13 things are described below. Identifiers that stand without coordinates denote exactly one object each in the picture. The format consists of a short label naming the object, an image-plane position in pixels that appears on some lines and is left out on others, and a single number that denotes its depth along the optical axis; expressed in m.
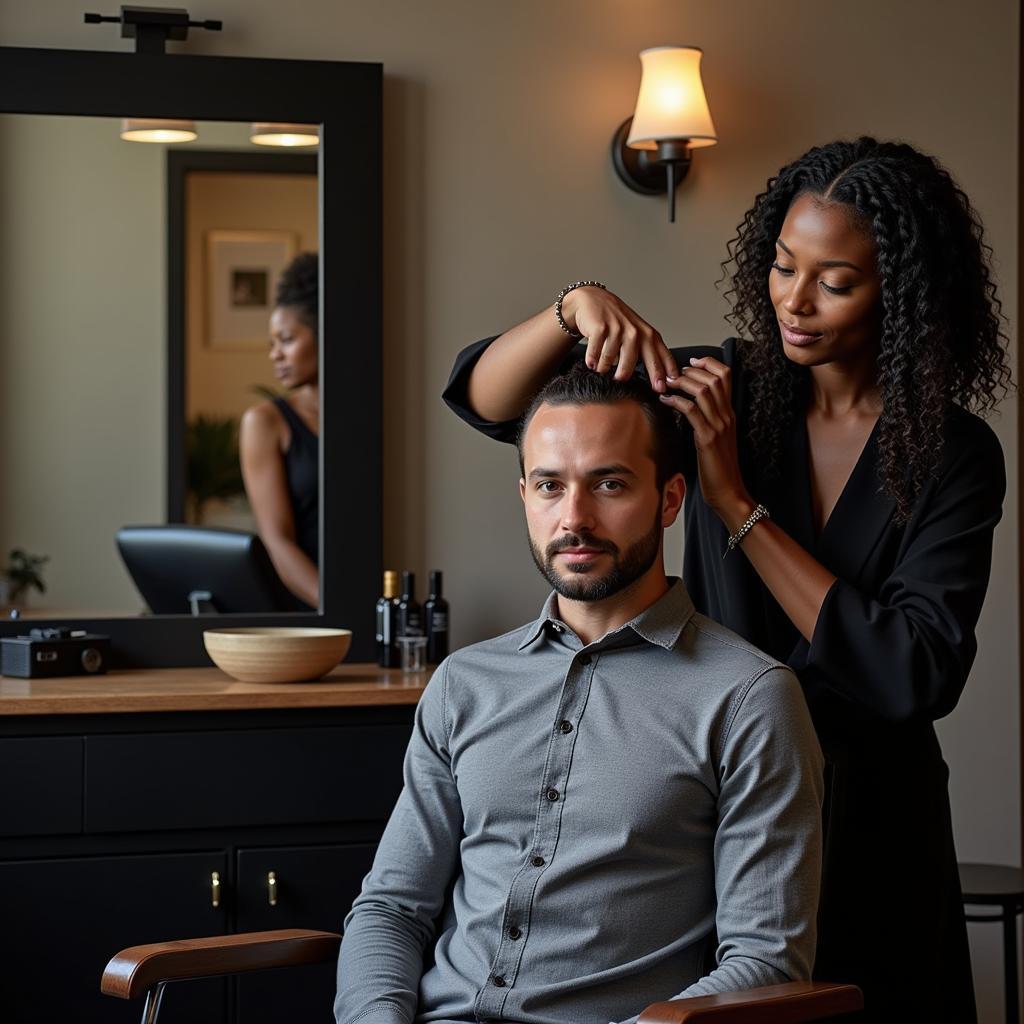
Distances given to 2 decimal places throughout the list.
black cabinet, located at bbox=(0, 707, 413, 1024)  2.46
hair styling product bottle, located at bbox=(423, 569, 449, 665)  2.86
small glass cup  2.82
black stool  2.65
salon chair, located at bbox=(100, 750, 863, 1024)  1.42
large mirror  2.88
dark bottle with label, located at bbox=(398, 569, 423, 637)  2.84
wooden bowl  2.60
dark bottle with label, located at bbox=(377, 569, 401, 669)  2.86
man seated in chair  1.62
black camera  2.68
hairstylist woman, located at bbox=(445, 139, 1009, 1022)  1.74
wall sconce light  2.93
